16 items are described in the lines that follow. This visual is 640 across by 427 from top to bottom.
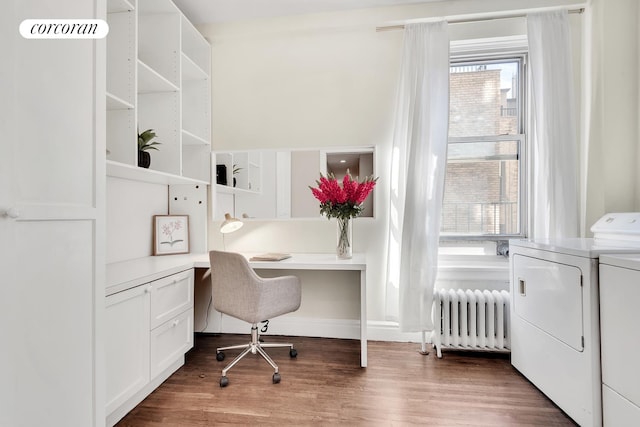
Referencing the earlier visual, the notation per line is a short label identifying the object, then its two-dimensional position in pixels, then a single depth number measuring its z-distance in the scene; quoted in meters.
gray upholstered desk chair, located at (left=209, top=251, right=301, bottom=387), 1.88
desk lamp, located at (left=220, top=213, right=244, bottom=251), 2.35
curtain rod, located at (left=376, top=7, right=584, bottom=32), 2.30
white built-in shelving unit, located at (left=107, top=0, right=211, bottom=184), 1.80
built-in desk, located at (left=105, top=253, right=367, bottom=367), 1.72
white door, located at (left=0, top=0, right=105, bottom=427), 0.91
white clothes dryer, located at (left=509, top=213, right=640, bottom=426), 1.41
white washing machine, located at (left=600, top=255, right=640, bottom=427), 1.22
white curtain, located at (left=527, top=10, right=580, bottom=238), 2.12
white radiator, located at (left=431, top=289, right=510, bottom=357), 2.19
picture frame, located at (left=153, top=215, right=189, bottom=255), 2.42
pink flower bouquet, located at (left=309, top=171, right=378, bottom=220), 2.24
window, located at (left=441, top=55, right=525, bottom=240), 2.47
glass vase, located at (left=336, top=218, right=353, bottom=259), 2.31
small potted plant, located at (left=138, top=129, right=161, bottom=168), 1.94
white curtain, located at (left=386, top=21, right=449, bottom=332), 2.27
